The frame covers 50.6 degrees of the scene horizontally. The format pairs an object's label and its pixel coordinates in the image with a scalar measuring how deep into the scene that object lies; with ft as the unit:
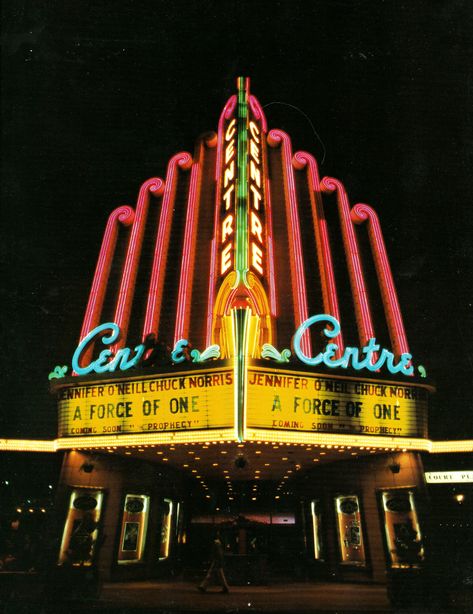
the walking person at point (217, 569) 45.57
